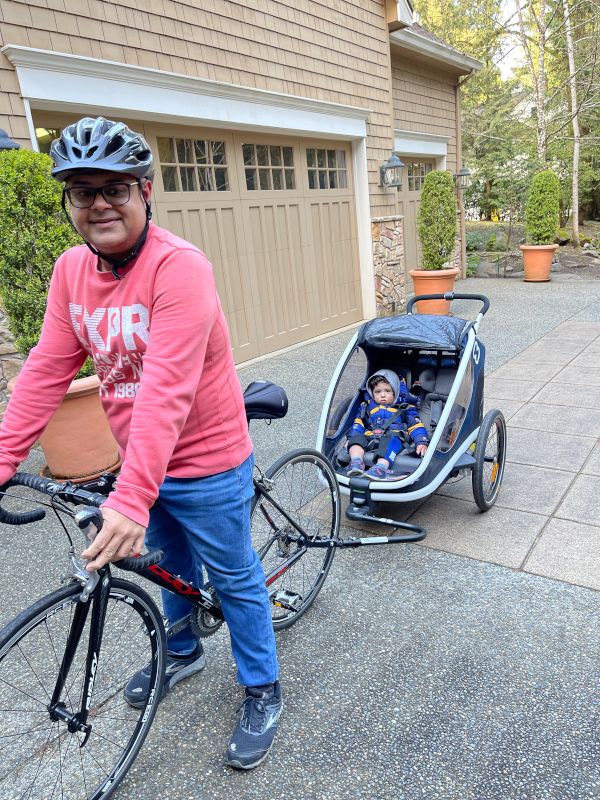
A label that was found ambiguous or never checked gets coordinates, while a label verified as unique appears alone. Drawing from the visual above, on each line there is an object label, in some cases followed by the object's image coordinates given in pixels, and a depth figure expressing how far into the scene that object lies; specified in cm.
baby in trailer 352
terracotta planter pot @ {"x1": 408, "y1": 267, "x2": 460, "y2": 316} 984
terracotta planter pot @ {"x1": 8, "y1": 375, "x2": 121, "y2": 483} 421
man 156
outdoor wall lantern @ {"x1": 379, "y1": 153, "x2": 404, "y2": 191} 945
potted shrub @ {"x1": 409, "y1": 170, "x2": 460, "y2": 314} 984
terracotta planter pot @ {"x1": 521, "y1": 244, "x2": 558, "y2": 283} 1244
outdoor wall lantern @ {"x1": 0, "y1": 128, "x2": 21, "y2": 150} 445
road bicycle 169
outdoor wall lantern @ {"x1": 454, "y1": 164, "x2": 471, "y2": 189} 1275
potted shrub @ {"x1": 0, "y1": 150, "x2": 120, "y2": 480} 408
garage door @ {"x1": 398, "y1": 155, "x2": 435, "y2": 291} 1164
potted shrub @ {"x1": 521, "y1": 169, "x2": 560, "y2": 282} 1236
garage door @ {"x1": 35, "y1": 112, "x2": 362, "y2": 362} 652
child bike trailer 321
